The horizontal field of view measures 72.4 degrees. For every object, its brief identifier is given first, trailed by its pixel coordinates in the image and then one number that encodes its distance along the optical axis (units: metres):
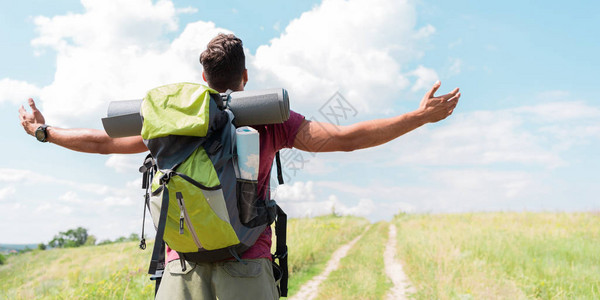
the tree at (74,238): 28.72
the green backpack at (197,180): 2.31
